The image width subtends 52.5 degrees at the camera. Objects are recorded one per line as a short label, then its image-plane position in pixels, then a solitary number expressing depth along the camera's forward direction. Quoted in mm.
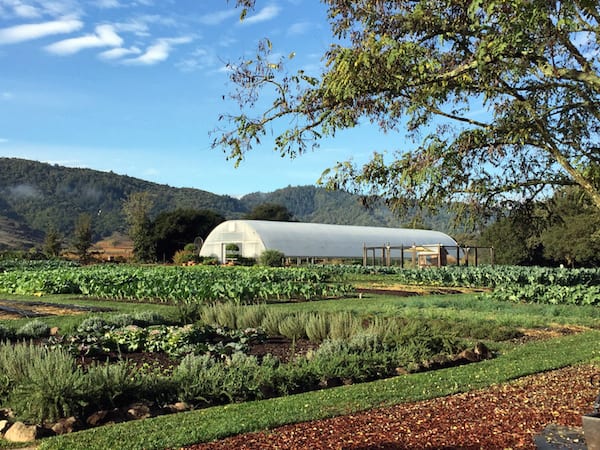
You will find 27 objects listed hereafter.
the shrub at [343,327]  10117
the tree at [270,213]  86188
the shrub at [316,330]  10414
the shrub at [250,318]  11828
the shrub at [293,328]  10695
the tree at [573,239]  46500
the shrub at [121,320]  10980
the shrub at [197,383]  6418
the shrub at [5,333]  10555
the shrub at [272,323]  11148
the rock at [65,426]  5508
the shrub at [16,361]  6582
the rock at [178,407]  6180
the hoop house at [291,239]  50344
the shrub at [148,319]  11484
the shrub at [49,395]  5750
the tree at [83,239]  60031
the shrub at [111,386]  6070
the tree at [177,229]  64250
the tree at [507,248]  51250
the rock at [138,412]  5922
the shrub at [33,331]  10750
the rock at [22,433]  5297
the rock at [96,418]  5746
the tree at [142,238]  59875
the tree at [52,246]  65000
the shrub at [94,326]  10163
